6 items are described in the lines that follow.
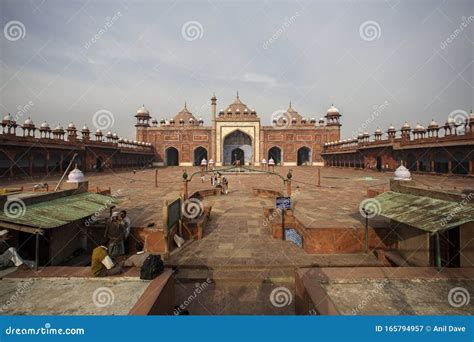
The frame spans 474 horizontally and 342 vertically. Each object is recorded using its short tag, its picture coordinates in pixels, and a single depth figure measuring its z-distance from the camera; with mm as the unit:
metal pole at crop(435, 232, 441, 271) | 4325
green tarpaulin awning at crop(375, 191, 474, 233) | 4191
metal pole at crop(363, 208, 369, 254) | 6403
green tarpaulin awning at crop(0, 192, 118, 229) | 4441
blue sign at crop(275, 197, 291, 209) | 7387
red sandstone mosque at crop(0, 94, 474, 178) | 19188
